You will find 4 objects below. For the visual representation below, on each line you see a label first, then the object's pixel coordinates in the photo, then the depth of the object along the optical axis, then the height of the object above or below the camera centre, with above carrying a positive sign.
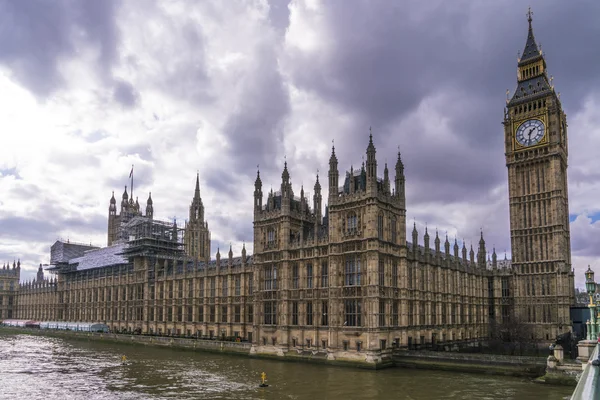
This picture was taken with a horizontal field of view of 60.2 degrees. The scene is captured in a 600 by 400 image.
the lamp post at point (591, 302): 50.28 -3.48
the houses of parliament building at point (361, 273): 67.38 -0.65
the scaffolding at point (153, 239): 122.06 +7.65
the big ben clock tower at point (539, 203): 92.25 +11.86
